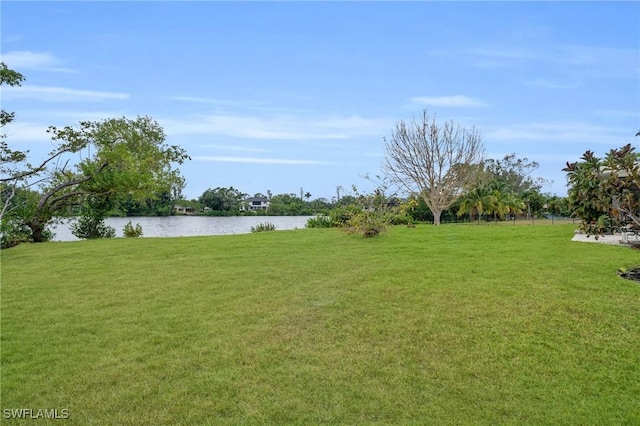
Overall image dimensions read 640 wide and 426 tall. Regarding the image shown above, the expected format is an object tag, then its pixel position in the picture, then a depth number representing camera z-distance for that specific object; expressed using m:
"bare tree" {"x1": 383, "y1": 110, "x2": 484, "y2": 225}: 24.60
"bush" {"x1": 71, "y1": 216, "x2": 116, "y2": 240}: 14.09
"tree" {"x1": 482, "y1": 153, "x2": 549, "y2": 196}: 44.97
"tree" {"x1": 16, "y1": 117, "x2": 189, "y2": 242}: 12.88
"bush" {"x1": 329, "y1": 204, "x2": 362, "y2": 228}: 14.66
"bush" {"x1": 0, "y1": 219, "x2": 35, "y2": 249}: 11.27
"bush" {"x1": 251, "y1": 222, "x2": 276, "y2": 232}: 15.26
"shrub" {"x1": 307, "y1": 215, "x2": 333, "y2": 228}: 16.17
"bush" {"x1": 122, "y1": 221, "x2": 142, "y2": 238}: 13.82
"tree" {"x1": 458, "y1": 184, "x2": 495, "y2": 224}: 29.64
